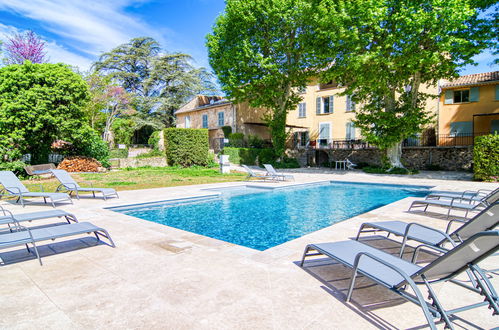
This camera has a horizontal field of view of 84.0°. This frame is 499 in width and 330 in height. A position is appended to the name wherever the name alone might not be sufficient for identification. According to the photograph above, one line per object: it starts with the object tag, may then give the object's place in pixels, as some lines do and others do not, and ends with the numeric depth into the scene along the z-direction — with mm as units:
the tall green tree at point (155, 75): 35984
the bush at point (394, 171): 18203
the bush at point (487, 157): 13281
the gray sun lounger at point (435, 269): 1939
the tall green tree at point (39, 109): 14500
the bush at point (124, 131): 33997
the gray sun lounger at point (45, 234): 3428
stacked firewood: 17281
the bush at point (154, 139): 31598
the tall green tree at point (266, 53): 20328
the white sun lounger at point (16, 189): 7348
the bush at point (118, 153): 27328
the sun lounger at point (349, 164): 22898
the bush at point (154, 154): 25656
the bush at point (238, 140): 27297
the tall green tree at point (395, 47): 14117
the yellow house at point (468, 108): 20812
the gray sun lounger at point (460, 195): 6816
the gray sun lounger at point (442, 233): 3070
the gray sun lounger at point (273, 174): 14578
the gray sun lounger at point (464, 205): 5809
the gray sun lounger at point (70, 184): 8500
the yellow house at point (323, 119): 26641
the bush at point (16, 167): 13868
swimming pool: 6207
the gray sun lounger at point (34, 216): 4328
